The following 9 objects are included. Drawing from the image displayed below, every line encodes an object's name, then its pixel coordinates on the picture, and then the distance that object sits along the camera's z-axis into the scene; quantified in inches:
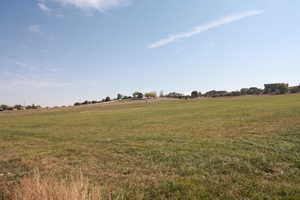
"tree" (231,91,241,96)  5861.2
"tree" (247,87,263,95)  5703.7
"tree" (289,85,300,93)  5256.9
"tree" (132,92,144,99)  6776.6
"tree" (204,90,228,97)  6049.7
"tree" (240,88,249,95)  5910.4
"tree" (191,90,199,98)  6761.8
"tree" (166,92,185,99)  6717.5
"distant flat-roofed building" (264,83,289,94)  5355.8
